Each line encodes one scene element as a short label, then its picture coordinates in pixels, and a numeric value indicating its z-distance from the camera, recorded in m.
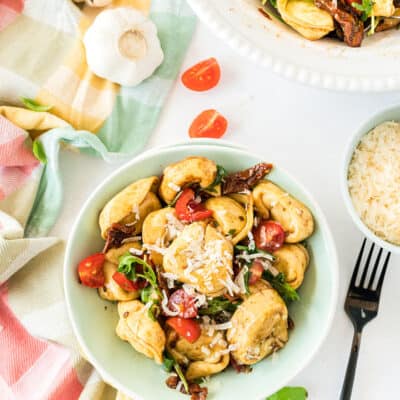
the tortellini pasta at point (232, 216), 0.59
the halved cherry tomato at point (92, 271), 0.59
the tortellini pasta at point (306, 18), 0.60
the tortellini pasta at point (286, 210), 0.59
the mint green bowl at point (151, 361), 0.59
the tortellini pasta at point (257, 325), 0.57
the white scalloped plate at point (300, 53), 0.59
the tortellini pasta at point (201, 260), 0.57
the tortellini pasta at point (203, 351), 0.59
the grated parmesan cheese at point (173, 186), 0.59
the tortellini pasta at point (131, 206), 0.59
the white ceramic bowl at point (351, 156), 0.62
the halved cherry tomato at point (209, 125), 0.66
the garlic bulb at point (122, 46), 0.66
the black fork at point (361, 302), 0.64
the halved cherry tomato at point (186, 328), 0.58
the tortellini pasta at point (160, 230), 0.59
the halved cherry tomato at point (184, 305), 0.58
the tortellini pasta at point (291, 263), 0.59
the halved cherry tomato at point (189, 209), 0.59
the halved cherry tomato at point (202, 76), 0.67
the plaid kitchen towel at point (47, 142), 0.65
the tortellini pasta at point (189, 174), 0.59
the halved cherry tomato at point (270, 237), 0.59
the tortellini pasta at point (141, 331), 0.57
